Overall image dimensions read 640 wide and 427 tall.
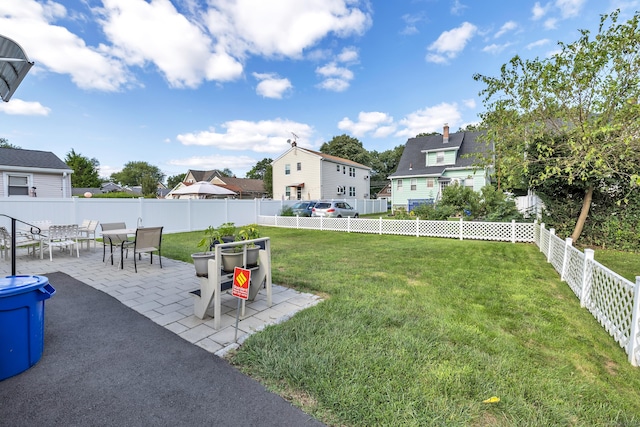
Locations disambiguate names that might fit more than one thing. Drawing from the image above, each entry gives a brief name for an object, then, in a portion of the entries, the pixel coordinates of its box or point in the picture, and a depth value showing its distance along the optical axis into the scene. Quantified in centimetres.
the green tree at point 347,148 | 4688
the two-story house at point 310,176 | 2589
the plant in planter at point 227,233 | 396
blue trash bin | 236
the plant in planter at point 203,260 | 354
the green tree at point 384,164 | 5394
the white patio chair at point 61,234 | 719
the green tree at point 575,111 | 679
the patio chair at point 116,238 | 645
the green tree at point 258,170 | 6522
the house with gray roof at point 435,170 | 2259
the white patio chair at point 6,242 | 704
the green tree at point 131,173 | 7438
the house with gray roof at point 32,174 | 1359
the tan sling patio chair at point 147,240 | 593
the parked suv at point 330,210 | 1694
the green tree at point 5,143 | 4317
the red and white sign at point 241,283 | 296
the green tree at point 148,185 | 4672
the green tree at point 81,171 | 3000
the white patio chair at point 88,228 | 822
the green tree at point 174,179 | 7406
